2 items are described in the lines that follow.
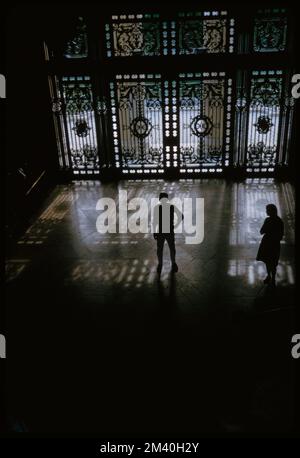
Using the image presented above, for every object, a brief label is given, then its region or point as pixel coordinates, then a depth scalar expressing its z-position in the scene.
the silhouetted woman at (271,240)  6.06
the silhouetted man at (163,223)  6.54
